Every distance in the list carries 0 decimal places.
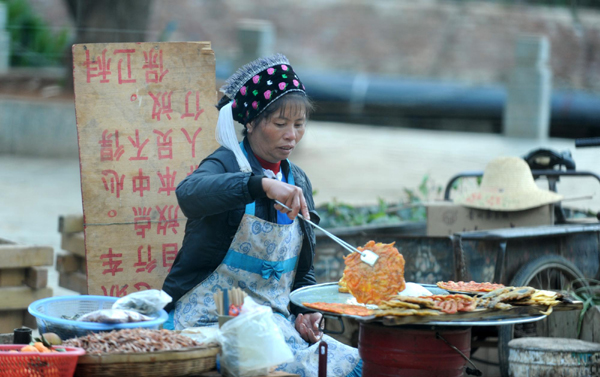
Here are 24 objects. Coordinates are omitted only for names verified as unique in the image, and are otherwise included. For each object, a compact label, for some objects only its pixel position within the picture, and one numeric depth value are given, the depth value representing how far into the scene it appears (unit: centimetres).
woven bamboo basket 479
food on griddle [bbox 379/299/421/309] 525
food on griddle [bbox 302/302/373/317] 524
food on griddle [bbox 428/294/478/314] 525
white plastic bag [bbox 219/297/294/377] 509
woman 615
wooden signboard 724
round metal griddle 509
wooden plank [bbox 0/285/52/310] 880
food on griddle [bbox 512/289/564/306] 552
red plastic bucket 550
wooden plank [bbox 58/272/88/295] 974
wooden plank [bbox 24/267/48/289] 902
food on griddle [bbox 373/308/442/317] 509
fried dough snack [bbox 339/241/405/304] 569
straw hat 968
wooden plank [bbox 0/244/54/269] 894
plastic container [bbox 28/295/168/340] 519
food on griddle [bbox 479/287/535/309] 543
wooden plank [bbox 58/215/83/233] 1019
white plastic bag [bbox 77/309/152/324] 520
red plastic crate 466
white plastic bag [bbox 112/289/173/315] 546
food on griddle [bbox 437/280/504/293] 611
